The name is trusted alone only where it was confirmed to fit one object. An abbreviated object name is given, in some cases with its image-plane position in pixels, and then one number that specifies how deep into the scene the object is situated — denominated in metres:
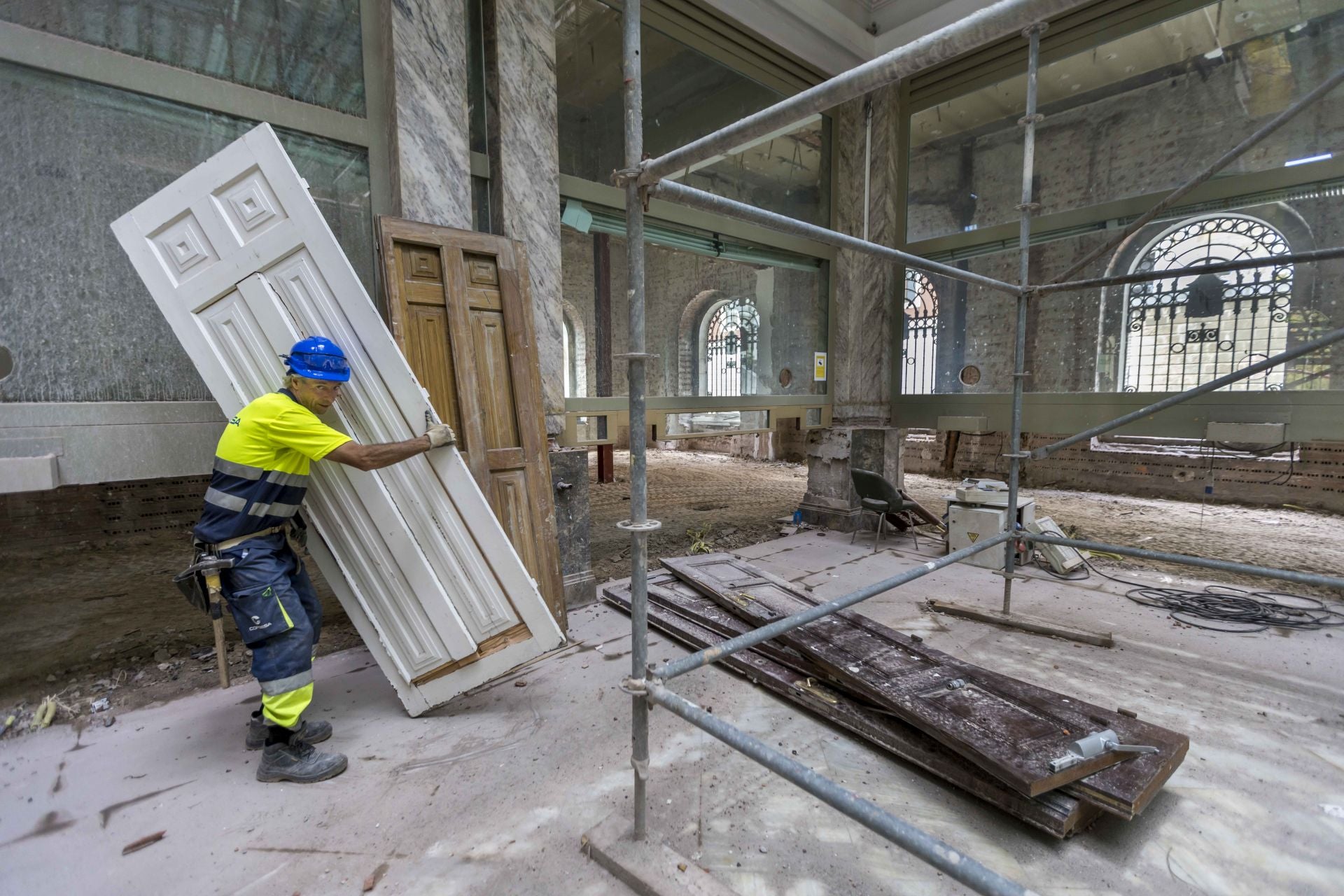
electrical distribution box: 4.82
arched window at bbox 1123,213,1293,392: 4.69
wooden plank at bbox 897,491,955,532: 5.51
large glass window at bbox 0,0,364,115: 2.51
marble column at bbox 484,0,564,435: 3.52
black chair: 5.25
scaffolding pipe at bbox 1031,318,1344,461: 2.55
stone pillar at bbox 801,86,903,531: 5.79
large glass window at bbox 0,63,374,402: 2.44
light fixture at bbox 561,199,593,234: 4.05
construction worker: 2.13
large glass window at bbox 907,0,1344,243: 4.02
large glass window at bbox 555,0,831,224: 4.18
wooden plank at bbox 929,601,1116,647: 3.33
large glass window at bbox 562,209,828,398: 4.52
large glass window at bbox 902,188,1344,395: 4.10
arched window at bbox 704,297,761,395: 5.91
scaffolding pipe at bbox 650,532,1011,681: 1.62
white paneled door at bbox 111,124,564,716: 2.34
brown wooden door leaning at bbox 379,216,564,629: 2.93
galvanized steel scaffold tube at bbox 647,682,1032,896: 0.94
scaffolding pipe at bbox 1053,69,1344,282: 2.71
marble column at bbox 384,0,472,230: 3.13
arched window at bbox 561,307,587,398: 4.22
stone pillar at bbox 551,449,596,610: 3.72
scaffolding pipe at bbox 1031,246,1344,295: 2.82
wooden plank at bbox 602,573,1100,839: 1.87
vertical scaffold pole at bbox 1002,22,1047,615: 3.09
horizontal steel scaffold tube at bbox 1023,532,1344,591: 2.50
